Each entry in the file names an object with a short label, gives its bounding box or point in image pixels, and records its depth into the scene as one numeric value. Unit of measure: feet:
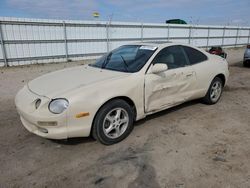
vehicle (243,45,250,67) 32.50
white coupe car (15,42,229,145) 8.95
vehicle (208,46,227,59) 36.37
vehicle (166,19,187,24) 69.88
